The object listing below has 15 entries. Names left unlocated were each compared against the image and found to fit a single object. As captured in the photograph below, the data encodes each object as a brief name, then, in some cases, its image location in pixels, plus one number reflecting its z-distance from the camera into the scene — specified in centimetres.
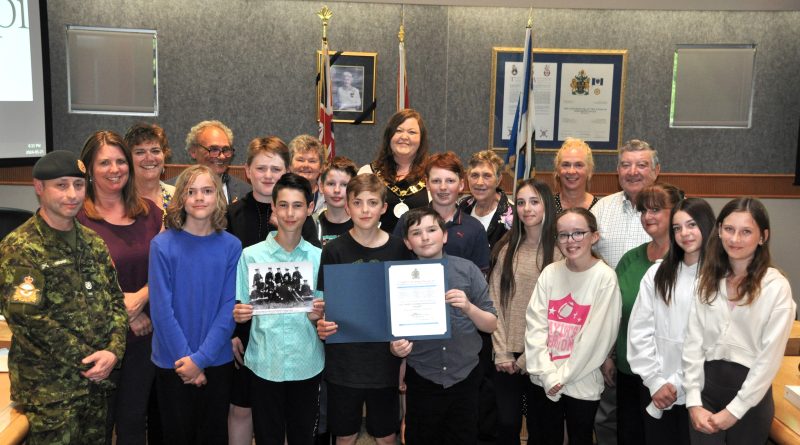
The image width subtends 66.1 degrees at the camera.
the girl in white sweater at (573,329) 258
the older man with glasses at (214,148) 344
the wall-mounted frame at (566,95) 542
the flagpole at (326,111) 490
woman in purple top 253
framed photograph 534
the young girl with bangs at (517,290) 283
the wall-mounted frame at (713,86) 548
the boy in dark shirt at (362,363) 254
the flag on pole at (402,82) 498
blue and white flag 388
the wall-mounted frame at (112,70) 511
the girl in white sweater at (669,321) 237
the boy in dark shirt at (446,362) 257
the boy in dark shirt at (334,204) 295
